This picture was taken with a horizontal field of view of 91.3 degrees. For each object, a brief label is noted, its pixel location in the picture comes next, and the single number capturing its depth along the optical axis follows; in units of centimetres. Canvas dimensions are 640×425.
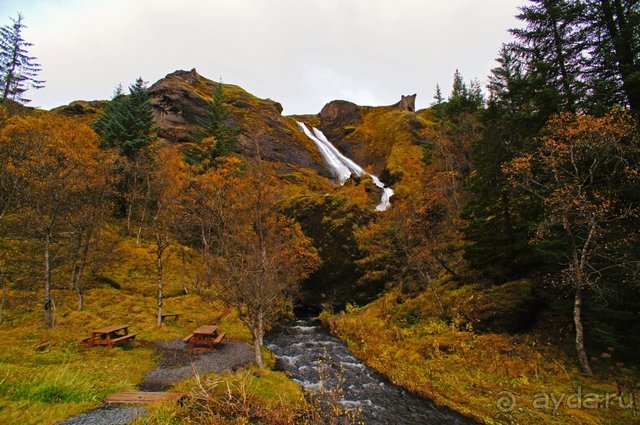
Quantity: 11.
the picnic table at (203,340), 1844
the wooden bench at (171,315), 2281
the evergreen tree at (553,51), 1653
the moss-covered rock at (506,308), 1688
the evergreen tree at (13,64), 4812
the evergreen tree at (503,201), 1812
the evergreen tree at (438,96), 6263
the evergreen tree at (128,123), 3806
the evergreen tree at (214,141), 4047
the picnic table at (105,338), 1681
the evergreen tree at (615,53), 1497
